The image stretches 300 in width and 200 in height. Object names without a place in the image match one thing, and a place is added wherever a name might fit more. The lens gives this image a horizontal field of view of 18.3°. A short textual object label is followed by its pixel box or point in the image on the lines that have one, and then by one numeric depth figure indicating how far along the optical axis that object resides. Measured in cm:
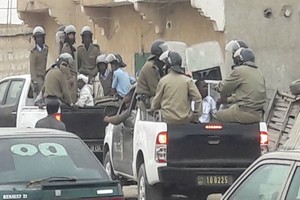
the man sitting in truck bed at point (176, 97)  1205
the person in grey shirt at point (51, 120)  1168
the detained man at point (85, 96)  1573
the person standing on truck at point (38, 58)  1647
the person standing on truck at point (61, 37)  1728
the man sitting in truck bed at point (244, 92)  1252
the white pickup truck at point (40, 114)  1505
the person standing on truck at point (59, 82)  1483
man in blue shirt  1584
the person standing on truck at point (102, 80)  1630
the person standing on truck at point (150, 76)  1330
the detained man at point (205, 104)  1336
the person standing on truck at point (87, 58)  1711
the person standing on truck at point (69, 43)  1698
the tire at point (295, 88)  1811
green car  809
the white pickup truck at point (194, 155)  1187
